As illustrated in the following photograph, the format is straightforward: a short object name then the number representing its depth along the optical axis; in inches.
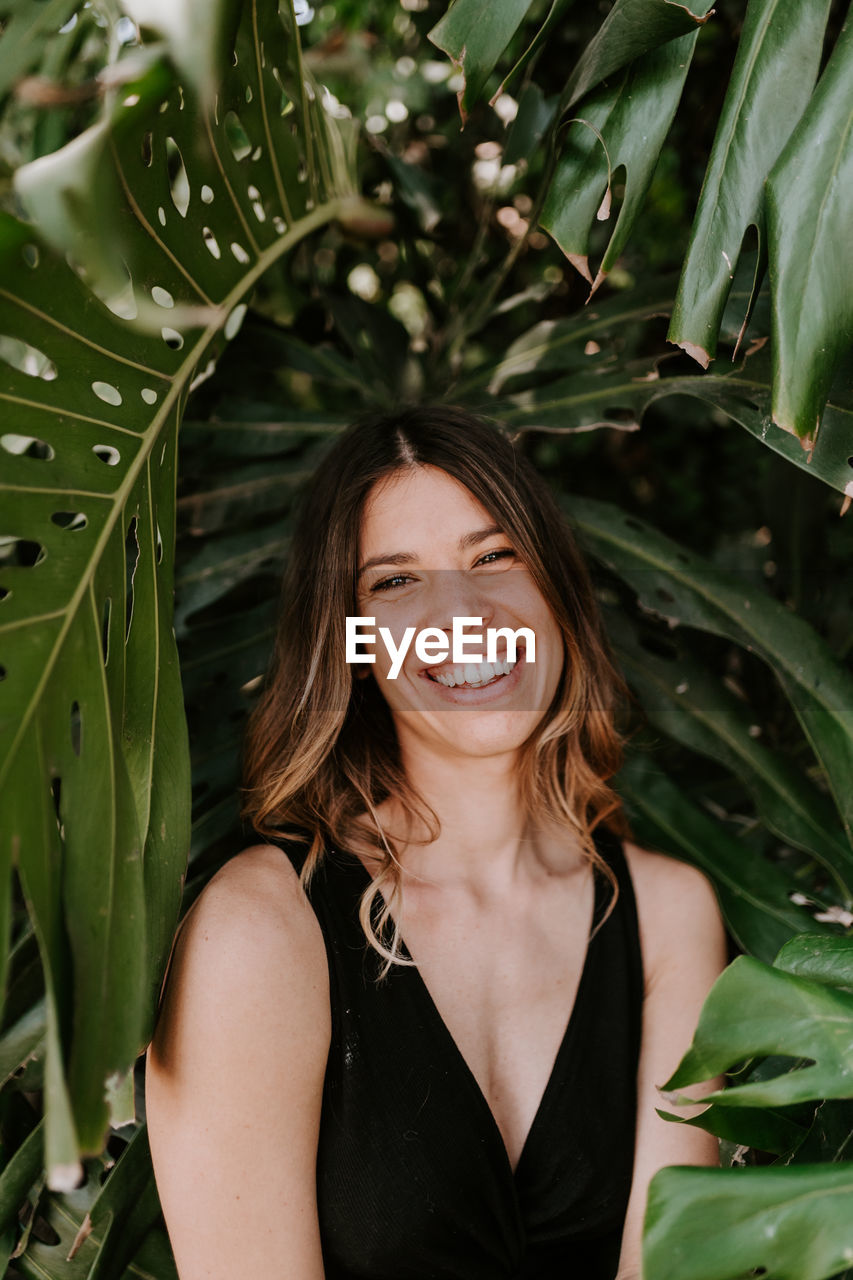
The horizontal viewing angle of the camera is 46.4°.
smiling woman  36.4
